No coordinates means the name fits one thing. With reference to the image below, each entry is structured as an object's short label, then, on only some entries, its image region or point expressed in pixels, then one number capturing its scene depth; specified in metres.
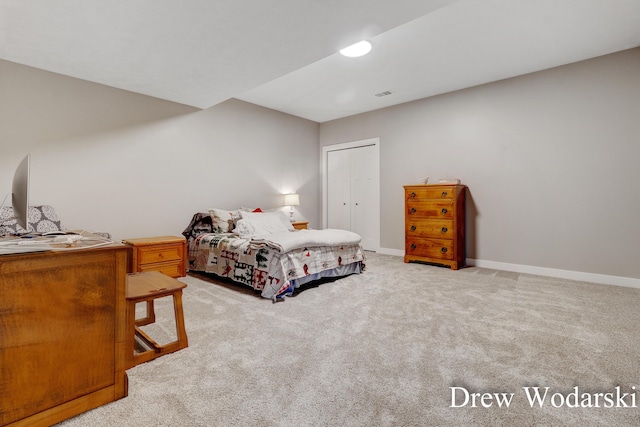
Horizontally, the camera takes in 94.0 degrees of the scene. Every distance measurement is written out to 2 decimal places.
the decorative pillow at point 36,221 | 2.63
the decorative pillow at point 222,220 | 4.09
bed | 2.98
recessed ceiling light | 3.19
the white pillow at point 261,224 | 3.86
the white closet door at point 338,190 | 5.98
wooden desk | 1.15
